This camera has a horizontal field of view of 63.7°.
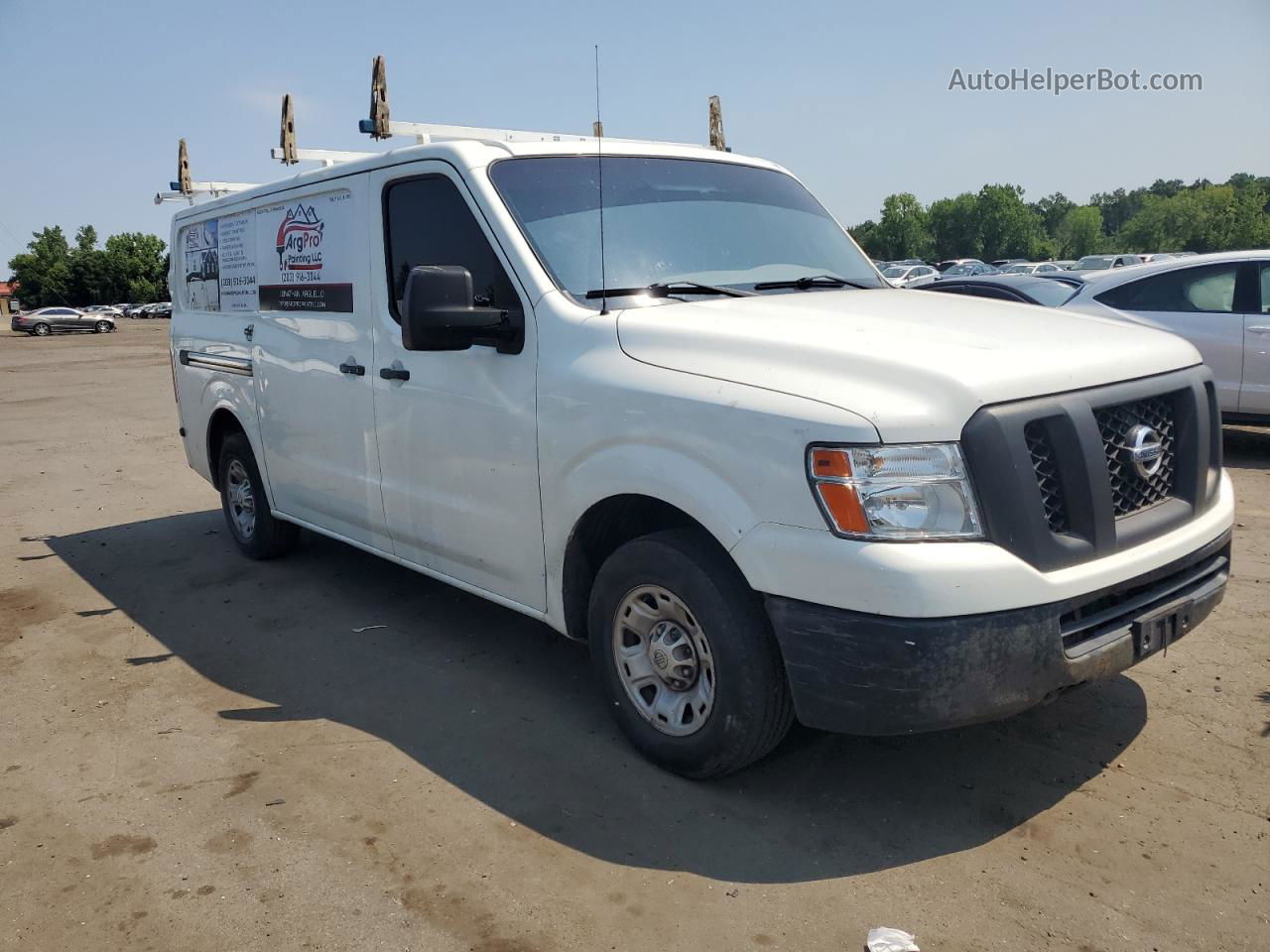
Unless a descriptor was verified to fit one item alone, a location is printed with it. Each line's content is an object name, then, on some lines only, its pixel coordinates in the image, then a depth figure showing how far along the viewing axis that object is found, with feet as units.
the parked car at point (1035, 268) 133.27
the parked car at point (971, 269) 144.95
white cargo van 9.00
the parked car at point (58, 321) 161.38
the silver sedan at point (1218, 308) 26.99
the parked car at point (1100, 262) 127.29
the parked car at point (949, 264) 163.49
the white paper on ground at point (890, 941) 8.45
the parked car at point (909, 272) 129.90
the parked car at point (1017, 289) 30.66
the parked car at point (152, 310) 258.35
